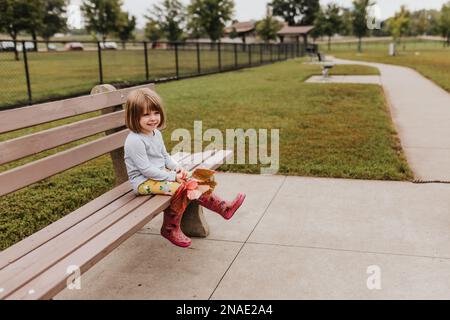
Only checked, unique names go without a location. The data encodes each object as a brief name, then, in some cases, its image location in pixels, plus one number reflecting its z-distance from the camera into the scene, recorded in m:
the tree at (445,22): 71.78
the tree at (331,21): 71.00
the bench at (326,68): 16.63
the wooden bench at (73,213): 2.11
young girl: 3.16
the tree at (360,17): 63.88
